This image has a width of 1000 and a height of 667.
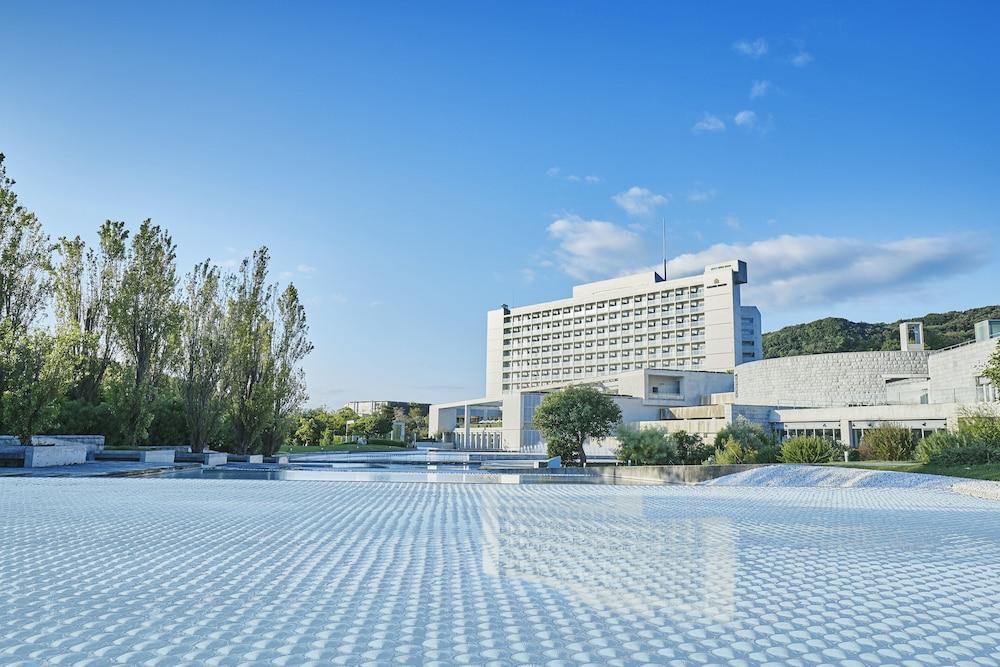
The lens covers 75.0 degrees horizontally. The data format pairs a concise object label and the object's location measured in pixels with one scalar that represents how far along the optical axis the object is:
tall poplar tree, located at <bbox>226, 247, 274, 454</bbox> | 23.83
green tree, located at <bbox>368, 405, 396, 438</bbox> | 59.61
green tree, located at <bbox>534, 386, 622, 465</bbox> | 24.42
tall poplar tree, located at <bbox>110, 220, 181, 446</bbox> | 20.02
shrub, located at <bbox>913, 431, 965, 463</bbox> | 15.28
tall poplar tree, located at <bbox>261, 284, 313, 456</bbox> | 24.80
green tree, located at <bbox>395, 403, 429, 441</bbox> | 80.38
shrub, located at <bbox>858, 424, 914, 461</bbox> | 19.86
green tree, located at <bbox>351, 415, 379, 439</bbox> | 58.47
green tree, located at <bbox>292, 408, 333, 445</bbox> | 52.28
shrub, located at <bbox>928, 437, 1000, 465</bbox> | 14.13
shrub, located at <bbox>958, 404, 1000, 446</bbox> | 15.47
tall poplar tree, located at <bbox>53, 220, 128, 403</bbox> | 21.33
